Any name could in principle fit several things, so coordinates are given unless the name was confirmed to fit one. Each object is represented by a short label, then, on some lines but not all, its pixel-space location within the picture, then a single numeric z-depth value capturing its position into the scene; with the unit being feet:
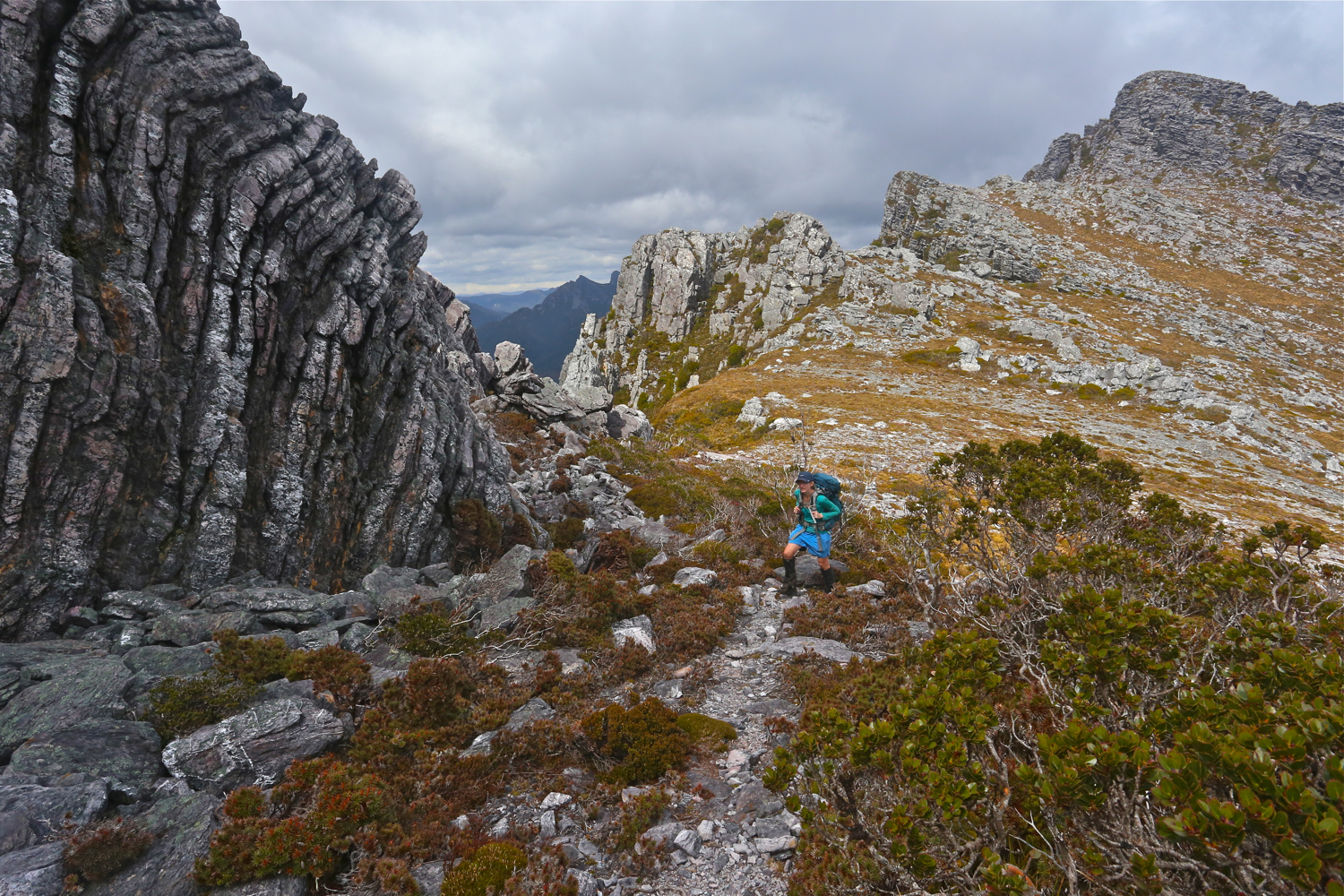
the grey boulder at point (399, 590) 38.50
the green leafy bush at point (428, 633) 35.27
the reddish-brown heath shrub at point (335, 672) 29.09
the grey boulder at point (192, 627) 30.96
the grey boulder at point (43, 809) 17.92
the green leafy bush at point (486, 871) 19.11
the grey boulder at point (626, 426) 127.13
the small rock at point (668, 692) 33.94
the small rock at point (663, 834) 22.17
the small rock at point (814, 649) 37.09
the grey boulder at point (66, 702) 22.07
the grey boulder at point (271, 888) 18.50
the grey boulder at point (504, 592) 39.86
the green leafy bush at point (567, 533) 60.13
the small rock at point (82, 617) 31.71
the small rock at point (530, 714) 29.53
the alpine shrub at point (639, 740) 26.27
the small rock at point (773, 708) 31.89
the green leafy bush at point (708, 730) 29.03
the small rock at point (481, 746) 26.99
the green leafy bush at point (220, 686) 24.47
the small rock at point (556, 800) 24.36
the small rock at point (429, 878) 19.76
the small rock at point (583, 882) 20.02
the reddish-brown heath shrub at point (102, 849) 17.42
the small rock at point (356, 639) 34.25
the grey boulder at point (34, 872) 16.39
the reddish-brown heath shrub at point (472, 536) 51.42
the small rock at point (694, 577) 49.97
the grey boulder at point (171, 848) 17.89
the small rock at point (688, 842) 21.77
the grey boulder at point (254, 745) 22.76
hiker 47.50
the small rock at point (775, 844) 21.75
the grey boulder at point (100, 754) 20.63
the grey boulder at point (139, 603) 33.12
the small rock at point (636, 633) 39.04
